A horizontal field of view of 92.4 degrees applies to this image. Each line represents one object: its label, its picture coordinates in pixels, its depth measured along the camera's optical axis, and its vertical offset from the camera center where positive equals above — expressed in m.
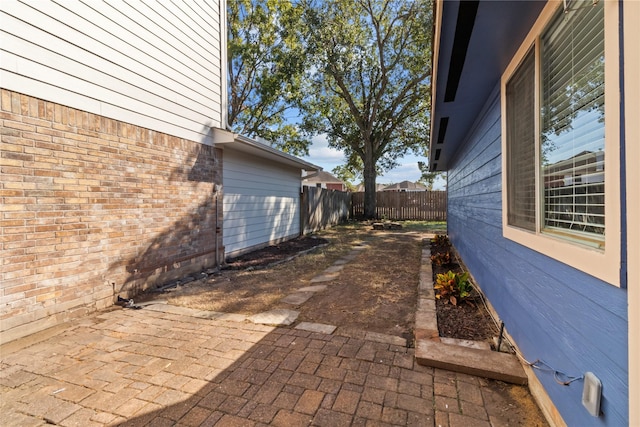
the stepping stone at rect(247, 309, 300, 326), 3.20 -1.17
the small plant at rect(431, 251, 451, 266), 5.95 -1.03
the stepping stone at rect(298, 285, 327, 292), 4.40 -1.17
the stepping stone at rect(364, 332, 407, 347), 2.74 -1.20
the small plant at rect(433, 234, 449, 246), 8.52 -0.96
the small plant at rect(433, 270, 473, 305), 3.66 -1.01
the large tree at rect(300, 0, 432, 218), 14.02 +6.70
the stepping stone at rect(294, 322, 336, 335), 2.99 -1.19
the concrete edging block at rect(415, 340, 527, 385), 2.14 -1.15
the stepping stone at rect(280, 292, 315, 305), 3.85 -1.17
